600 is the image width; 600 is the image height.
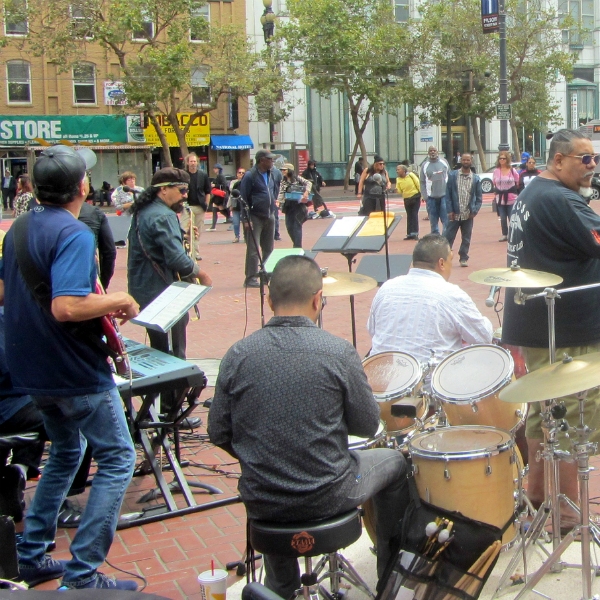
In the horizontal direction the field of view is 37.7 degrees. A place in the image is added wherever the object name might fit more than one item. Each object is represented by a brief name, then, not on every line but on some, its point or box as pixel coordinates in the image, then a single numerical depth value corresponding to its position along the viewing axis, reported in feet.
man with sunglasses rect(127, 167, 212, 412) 19.97
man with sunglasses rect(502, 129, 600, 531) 13.14
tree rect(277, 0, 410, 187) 119.03
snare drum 11.85
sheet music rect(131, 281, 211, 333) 14.94
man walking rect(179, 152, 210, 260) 41.14
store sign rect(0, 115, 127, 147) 115.34
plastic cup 11.33
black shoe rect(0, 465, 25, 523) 13.33
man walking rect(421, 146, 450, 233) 51.70
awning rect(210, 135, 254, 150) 127.95
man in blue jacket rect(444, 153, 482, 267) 43.29
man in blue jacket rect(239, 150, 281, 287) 38.22
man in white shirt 14.79
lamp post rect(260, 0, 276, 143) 77.61
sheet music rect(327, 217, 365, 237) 24.62
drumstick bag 10.85
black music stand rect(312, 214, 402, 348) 23.72
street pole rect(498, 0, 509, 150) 81.87
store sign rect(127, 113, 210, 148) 122.01
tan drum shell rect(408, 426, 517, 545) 11.48
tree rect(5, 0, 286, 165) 105.60
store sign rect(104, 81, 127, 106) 113.39
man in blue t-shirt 11.41
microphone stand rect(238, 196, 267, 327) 18.63
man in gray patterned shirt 9.80
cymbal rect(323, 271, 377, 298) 15.56
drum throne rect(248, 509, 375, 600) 9.73
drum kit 10.87
